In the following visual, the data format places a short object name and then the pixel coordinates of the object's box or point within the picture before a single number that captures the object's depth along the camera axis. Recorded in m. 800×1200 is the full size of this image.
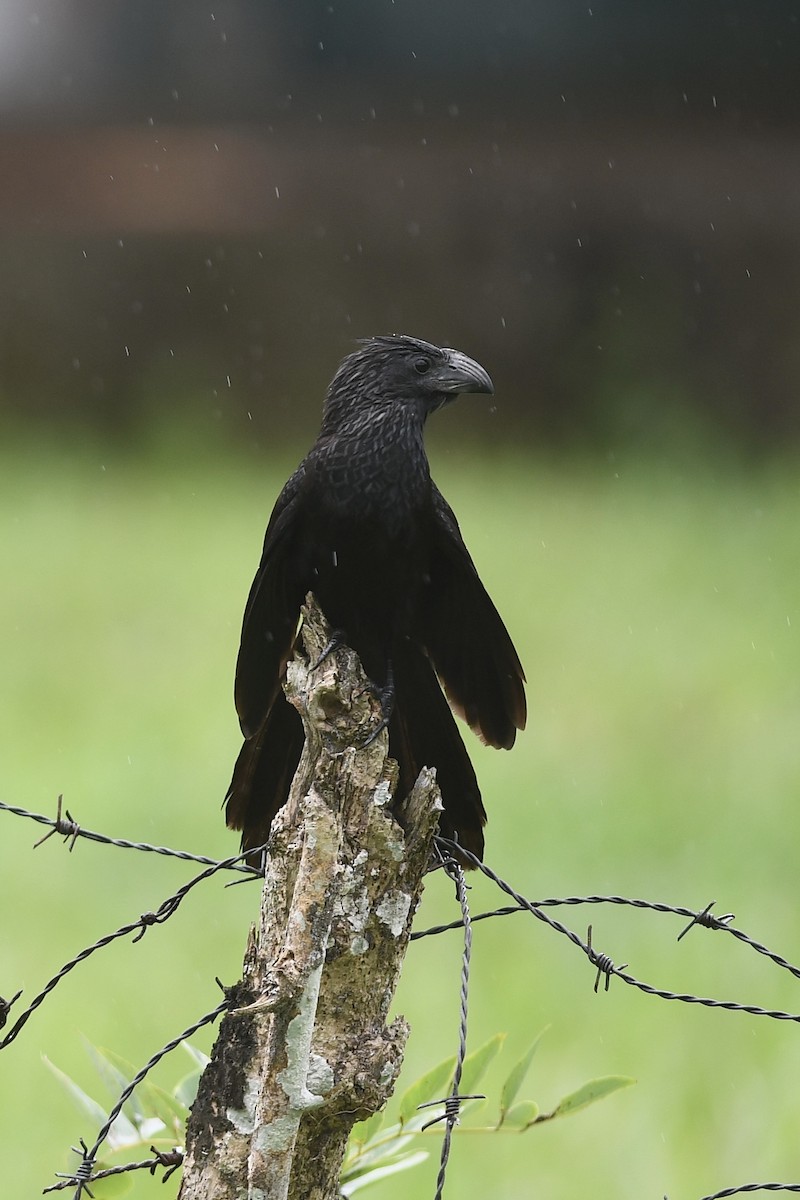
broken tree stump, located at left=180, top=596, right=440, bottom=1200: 9.35
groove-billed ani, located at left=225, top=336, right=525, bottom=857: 9.63
